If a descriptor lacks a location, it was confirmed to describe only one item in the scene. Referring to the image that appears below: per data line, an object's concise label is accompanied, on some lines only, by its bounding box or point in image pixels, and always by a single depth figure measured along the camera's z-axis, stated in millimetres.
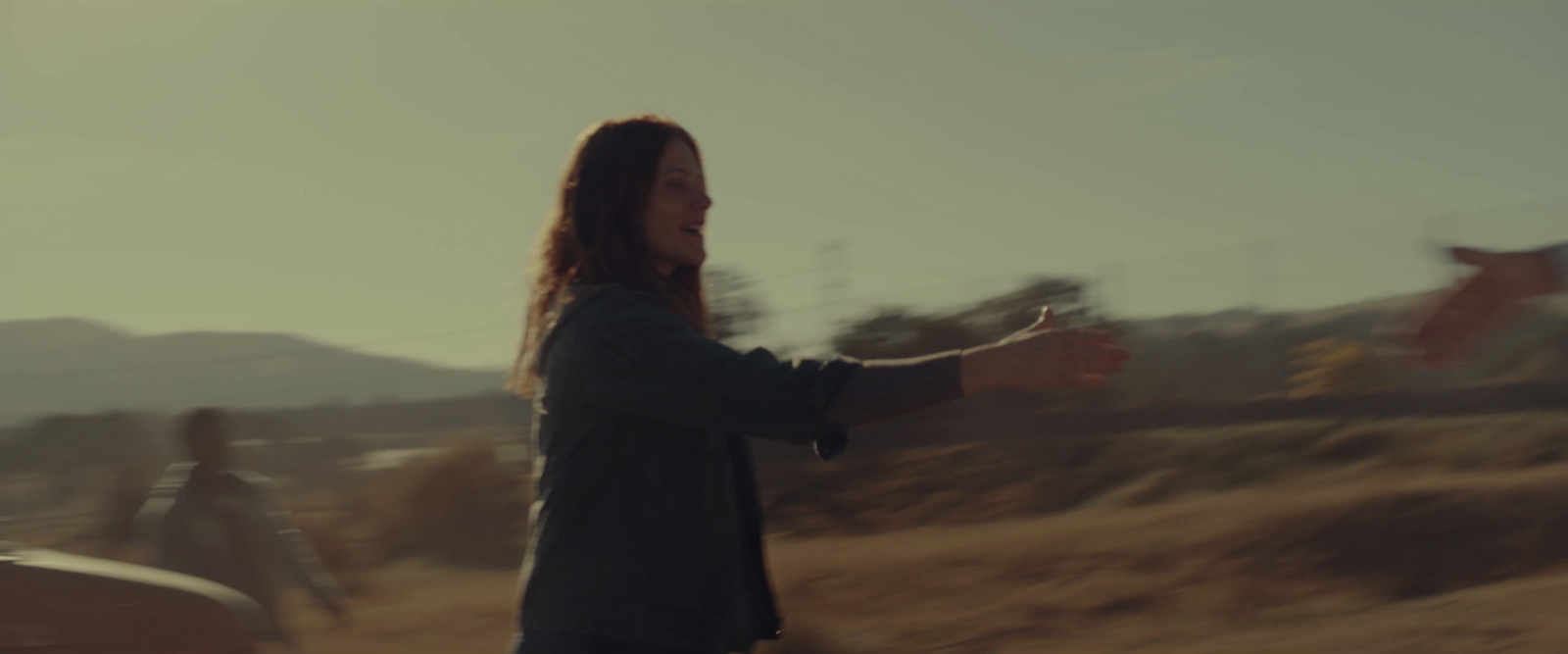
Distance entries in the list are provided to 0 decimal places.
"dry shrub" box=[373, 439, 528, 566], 18859
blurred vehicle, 4199
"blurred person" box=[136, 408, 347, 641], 6406
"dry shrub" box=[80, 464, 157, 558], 18000
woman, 2363
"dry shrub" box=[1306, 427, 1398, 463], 15617
